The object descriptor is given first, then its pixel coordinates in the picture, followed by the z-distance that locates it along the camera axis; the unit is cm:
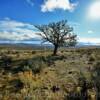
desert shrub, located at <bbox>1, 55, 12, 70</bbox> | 1107
